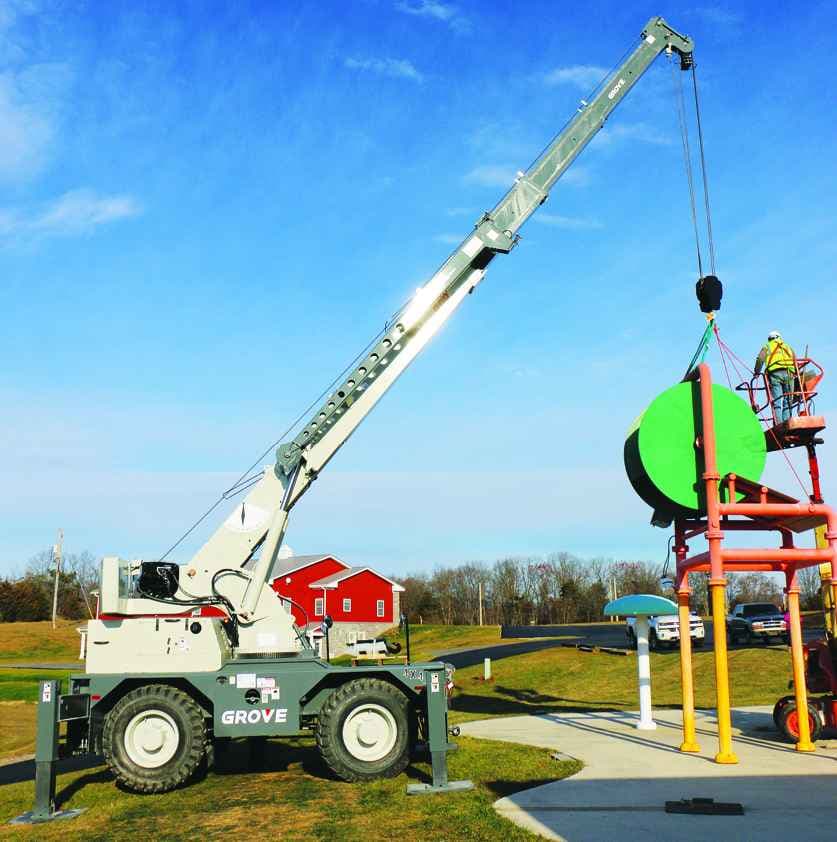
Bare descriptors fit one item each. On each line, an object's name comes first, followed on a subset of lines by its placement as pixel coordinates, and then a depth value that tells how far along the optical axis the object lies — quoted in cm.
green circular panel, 1352
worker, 1465
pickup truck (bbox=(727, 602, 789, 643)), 3378
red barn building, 6144
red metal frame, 1289
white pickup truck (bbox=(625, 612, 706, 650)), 3581
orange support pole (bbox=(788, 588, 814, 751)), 1314
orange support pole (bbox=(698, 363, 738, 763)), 1224
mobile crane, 1177
